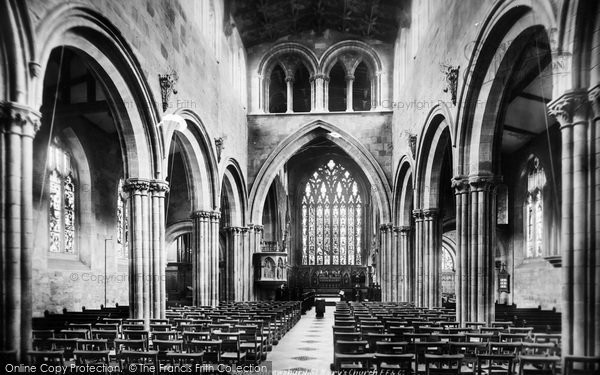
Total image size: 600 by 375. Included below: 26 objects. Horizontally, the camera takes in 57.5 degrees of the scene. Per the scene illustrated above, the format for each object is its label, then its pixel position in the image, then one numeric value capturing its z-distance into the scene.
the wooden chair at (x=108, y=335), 9.98
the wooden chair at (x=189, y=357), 7.18
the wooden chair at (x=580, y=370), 6.05
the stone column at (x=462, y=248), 14.17
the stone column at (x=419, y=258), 21.94
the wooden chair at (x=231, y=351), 9.26
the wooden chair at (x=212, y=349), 8.59
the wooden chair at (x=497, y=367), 6.96
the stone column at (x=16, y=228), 8.58
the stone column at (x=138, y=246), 15.04
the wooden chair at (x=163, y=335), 10.02
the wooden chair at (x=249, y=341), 10.59
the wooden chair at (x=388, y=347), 8.02
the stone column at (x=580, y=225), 7.86
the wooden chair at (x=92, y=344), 8.98
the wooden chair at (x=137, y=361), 7.22
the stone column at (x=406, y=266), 25.62
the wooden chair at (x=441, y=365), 7.08
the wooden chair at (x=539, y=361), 6.58
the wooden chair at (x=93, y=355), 7.30
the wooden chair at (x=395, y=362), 6.95
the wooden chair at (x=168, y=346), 8.80
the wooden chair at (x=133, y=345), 8.76
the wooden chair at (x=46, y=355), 7.07
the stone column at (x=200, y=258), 21.61
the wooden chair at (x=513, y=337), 9.39
